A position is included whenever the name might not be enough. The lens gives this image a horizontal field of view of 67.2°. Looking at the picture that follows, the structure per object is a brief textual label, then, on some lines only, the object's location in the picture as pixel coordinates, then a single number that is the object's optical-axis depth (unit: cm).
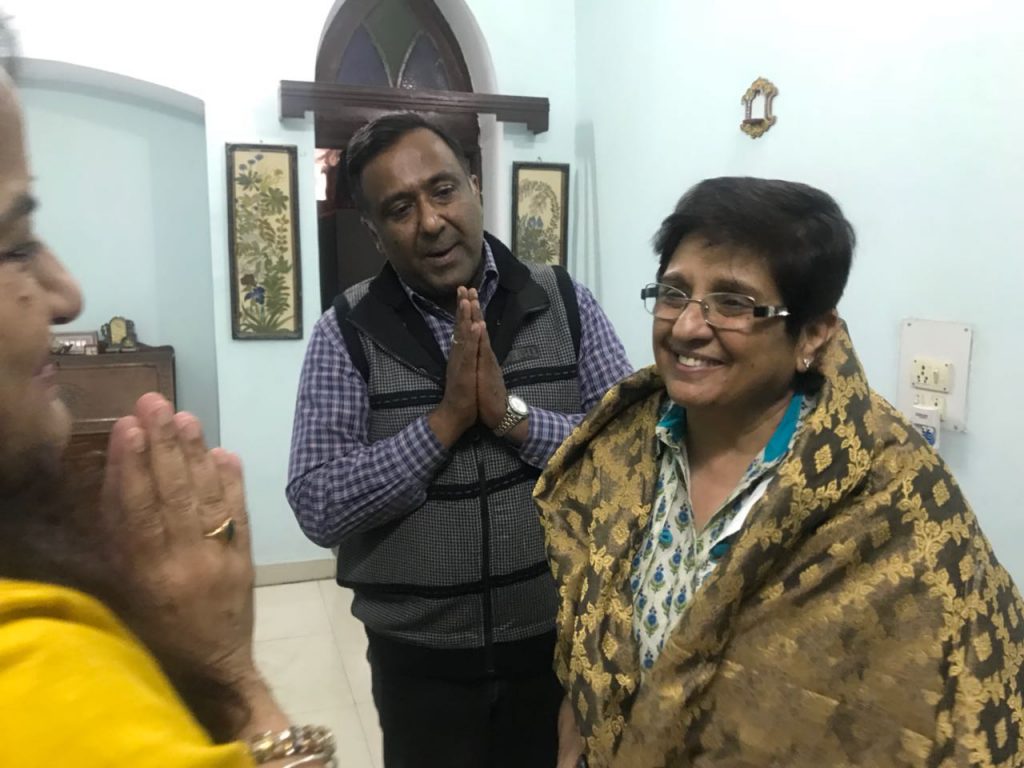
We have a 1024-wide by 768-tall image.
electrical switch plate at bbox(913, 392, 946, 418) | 168
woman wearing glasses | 95
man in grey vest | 132
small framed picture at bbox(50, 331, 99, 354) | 348
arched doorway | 350
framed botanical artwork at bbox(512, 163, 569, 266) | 352
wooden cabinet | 338
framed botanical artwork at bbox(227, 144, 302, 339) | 320
